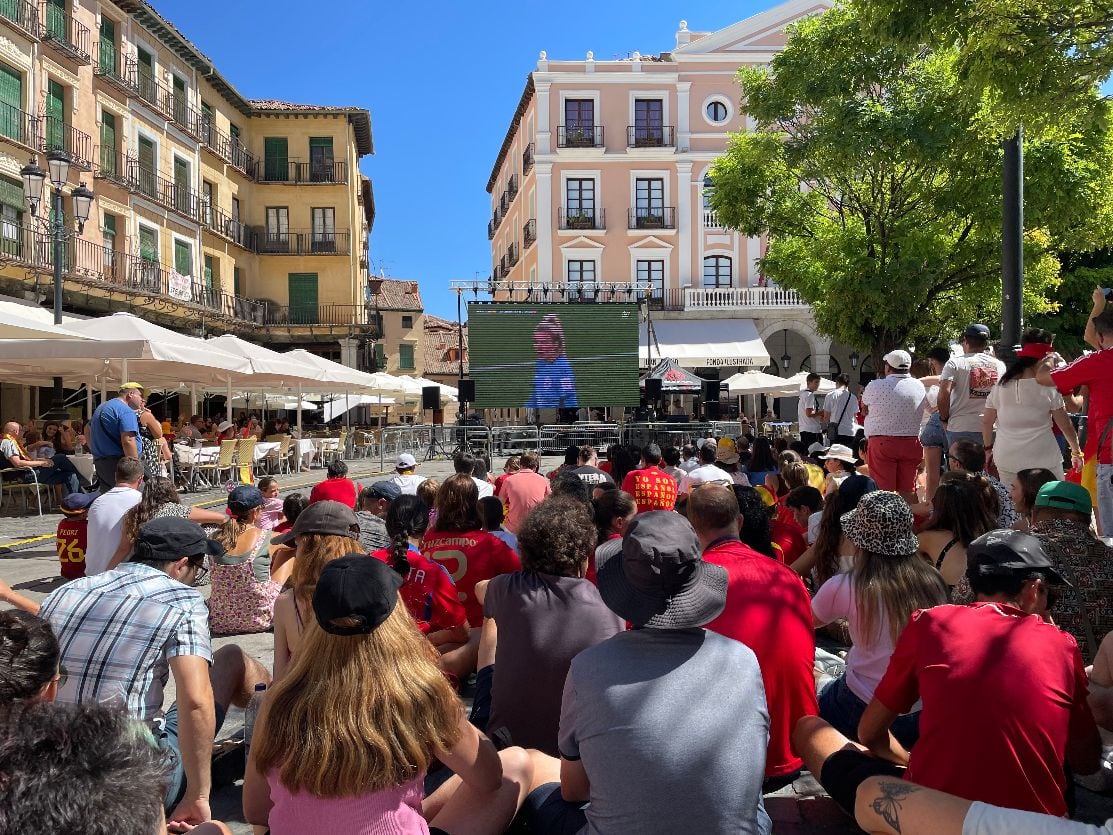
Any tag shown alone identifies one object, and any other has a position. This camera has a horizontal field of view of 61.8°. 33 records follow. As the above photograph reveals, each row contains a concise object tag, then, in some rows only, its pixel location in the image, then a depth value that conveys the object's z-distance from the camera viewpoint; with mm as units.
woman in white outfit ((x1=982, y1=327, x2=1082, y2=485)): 6609
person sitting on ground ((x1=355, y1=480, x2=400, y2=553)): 5645
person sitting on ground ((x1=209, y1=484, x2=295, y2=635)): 6215
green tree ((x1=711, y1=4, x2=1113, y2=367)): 16422
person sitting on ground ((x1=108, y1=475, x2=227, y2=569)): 5184
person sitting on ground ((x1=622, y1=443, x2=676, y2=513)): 7344
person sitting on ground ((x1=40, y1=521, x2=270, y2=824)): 2949
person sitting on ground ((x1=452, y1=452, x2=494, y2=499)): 8070
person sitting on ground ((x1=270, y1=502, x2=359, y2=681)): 3557
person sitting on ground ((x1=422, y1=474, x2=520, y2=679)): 4758
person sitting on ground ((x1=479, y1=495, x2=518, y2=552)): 5344
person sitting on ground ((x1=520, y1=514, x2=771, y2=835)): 2275
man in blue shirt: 8756
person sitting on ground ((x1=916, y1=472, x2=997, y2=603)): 4621
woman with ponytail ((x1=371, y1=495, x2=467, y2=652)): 4215
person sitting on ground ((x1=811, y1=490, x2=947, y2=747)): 3529
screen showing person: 23969
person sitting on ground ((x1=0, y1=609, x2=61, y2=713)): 2172
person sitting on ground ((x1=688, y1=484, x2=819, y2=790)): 3133
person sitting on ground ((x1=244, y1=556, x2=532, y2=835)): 2248
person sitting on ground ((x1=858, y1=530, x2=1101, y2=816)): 2443
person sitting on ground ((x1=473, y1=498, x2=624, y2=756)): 3426
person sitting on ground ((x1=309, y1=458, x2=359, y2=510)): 6738
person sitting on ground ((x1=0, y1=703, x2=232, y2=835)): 1194
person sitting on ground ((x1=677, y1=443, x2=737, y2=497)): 7941
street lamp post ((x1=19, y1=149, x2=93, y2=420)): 14211
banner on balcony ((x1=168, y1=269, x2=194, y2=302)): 28812
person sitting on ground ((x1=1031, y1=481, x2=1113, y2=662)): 3643
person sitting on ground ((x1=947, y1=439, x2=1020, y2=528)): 6217
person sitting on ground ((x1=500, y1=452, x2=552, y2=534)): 7125
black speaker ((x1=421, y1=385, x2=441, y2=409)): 27188
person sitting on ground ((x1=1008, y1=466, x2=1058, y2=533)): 4680
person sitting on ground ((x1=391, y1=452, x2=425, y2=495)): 7564
